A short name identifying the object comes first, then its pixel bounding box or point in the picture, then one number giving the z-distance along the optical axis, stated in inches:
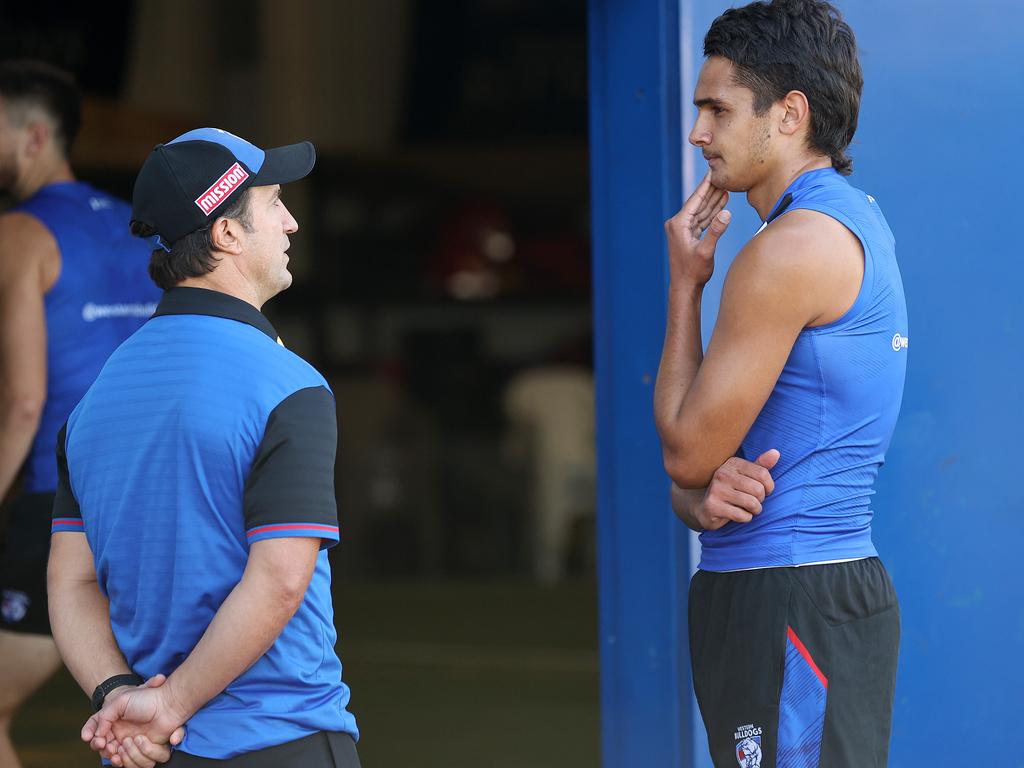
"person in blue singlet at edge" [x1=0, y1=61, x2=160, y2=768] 760.1
